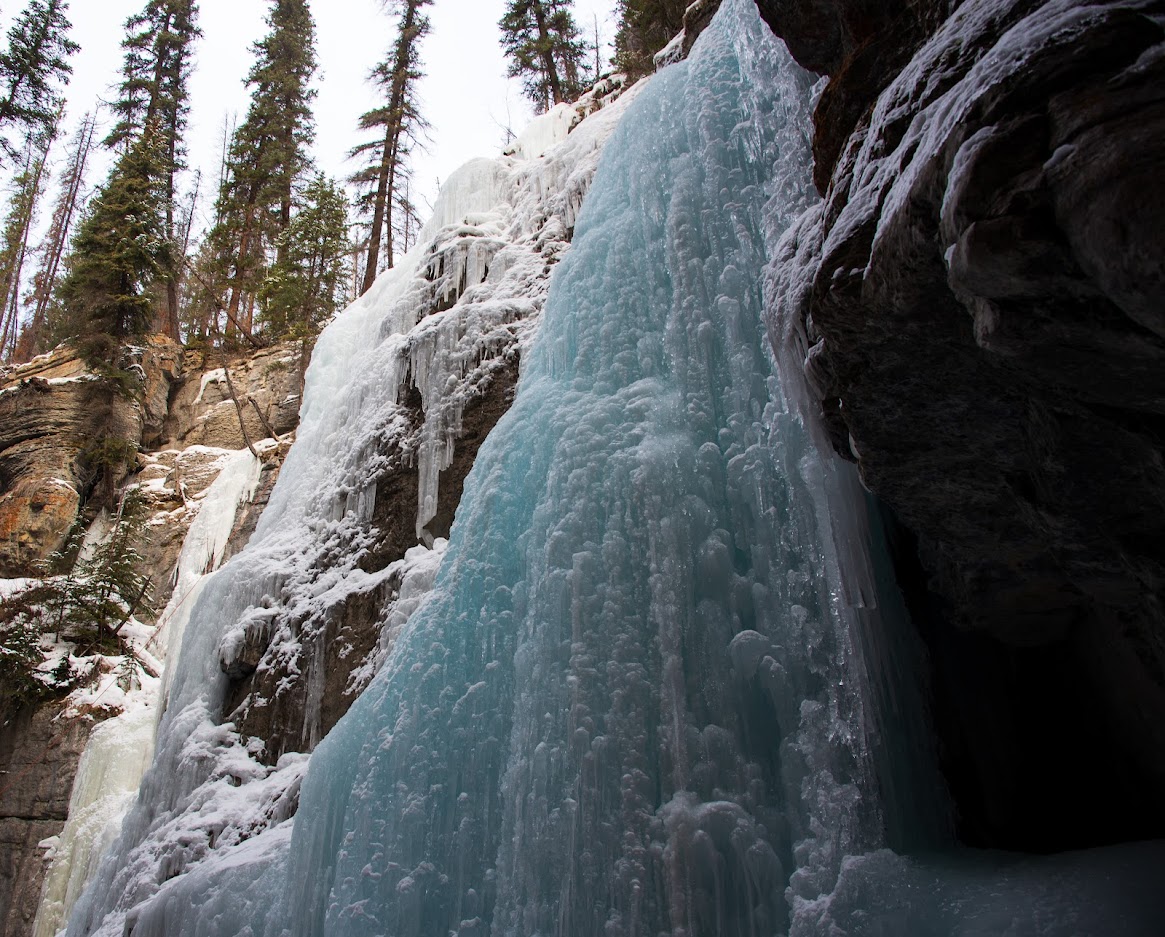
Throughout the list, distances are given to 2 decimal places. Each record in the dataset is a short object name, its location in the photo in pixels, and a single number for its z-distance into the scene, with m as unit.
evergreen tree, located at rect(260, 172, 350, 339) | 14.91
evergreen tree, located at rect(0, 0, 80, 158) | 17.97
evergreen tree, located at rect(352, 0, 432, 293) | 16.30
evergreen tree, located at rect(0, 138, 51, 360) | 20.20
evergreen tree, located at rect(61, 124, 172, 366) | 14.62
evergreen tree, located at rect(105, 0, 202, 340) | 19.81
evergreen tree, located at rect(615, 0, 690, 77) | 11.16
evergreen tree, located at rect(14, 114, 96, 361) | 19.91
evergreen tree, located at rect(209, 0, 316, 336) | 17.28
